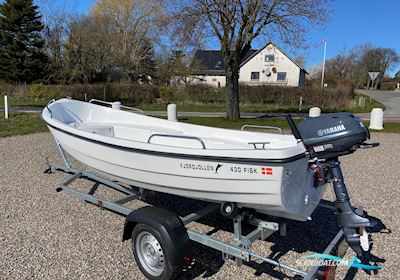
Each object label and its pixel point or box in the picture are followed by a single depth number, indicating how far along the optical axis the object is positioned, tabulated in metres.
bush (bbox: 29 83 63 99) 23.50
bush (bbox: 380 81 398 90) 65.25
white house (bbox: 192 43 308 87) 39.50
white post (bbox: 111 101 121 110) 6.08
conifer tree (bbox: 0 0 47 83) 30.97
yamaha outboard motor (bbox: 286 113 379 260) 2.63
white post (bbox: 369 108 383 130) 12.22
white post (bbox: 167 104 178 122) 11.67
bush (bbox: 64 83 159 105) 22.53
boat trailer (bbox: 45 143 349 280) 2.63
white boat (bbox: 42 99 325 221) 2.61
